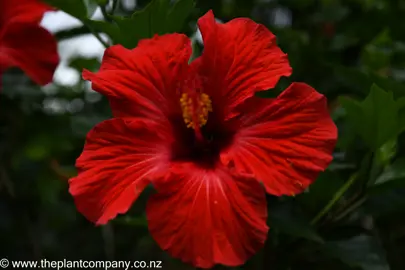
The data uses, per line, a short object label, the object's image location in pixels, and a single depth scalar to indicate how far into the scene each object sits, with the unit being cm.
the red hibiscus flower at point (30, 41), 63
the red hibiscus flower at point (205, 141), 51
